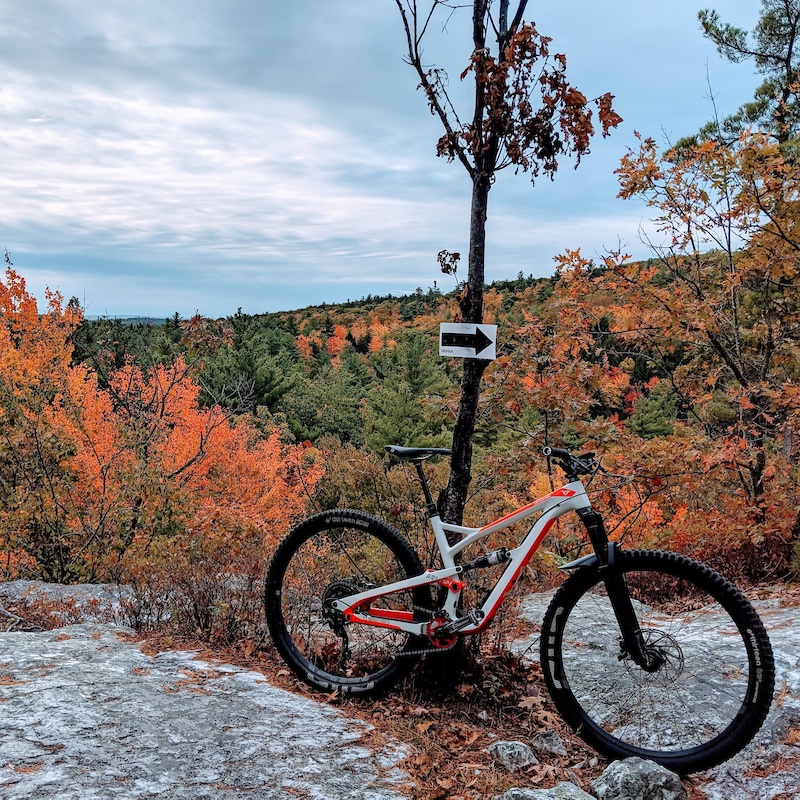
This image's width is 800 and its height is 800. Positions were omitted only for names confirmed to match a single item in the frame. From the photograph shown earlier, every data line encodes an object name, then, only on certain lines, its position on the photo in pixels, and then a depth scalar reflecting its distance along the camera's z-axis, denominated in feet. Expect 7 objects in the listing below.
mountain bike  9.36
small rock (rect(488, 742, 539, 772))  9.38
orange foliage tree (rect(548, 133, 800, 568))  21.36
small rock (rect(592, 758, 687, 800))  8.35
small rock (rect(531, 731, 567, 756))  10.21
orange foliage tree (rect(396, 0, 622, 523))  11.94
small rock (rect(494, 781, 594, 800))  7.97
